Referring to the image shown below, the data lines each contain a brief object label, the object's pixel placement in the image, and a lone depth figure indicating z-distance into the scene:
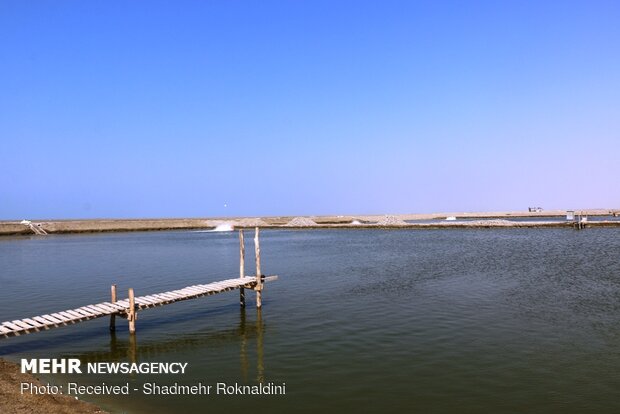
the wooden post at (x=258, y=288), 21.53
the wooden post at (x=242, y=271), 21.55
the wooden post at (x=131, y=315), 16.83
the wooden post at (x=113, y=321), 17.47
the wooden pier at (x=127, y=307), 14.50
